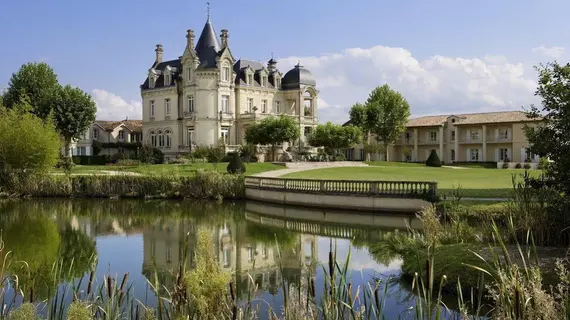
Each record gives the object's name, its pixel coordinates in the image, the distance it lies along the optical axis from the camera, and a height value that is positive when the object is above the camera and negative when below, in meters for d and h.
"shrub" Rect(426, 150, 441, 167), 52.31 -1.18
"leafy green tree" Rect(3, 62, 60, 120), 51.65 +6.17
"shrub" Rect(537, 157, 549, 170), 13.14 -0.35
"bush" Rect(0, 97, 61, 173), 33.84 +0.32
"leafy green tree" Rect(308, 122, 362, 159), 53.97 +1.23
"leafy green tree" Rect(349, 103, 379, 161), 60.87 +3.50
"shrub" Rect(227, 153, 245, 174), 36.47 -1.09
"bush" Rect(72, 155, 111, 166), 53.56 -0.97
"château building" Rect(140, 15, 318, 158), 54.94 +5.59
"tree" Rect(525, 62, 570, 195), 12.05 +0.43
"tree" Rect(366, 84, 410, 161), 61.34 +3.87
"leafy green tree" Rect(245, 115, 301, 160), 50.66 +1.63
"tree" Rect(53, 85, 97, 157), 51.12 +3.51
